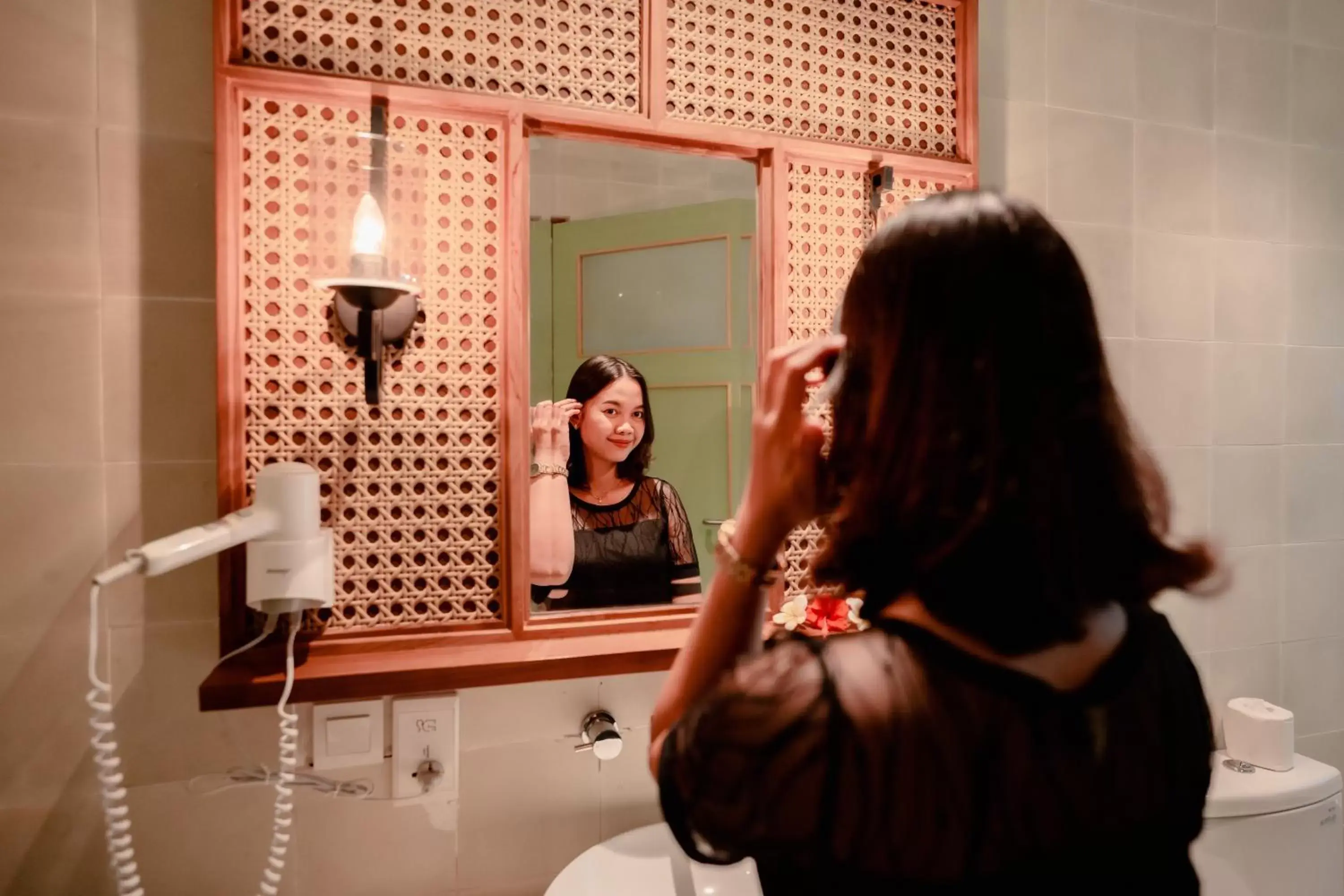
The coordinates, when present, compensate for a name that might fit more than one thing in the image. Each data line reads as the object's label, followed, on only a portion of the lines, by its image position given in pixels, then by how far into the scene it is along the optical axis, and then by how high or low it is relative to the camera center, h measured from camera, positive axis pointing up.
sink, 0.93 -0.56
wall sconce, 0.86 +0.23
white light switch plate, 0.90 -0.37
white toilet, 1.16 -0.64
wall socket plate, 0.92 -0.39
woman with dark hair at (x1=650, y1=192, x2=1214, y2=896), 0.47 -0.15
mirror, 0.99 +0.09
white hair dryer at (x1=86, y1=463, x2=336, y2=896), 0.74 -0.16
